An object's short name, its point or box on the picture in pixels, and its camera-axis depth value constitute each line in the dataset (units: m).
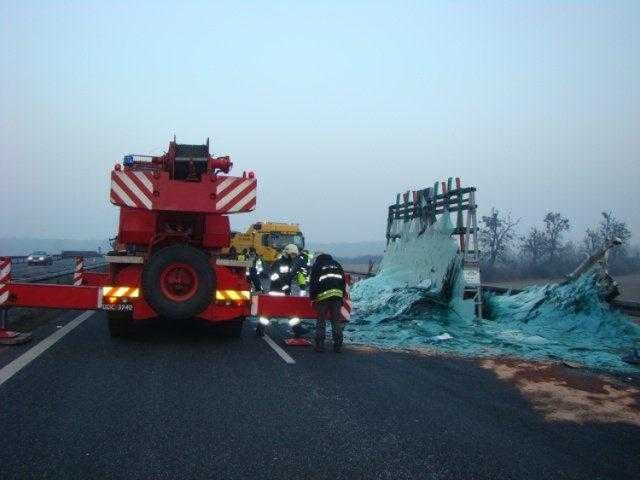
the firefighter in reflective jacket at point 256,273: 15.53
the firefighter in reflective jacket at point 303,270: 11.22
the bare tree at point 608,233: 61.62
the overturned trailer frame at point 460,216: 13.14
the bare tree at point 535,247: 62.34
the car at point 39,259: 50.23
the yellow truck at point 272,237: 32.06
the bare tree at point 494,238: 58.66
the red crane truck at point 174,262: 8.81
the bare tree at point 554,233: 62.01
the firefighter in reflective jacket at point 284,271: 11.23
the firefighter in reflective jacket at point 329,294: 9.41
